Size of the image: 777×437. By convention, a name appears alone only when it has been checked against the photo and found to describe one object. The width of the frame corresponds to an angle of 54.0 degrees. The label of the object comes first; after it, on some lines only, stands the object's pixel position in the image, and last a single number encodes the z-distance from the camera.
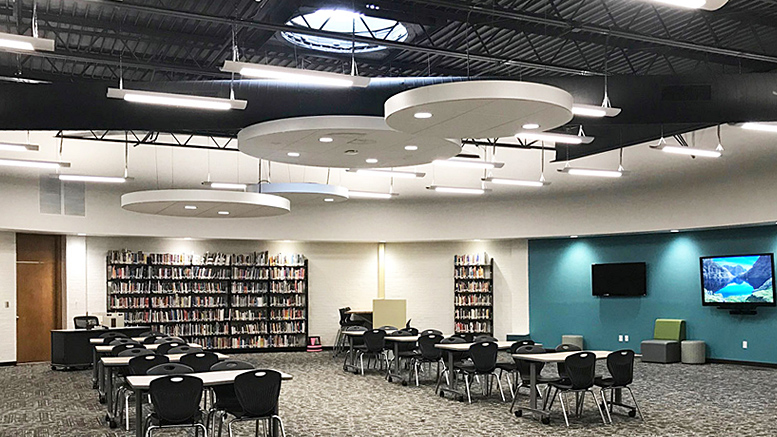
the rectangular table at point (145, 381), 7.67
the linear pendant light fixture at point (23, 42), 7.10
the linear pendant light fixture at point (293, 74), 8.27
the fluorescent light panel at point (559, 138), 11.83
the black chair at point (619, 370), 10.01
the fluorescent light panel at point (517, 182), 16.06
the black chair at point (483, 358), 11.38
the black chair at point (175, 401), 7.53
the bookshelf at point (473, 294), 21.25
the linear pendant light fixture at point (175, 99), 8.90
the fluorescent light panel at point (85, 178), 15.47
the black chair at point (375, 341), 14.58
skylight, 14.41
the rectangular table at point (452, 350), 11.81
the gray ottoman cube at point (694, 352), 16.98
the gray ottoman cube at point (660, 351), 17.11
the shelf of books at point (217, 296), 19.22
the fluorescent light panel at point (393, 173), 15.95
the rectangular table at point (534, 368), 9.84
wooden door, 18.28
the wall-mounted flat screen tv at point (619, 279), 18.56
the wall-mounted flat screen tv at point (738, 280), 16.22
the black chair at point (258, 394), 7.82
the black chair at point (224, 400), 8.35
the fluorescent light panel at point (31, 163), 13.79
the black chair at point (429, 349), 13.21
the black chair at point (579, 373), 9.67
